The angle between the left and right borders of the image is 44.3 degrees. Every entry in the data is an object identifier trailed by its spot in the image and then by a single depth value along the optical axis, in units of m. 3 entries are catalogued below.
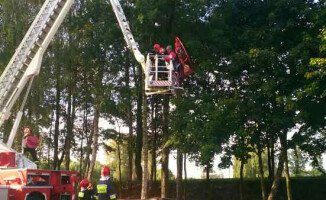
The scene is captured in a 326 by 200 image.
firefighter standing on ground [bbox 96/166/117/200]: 7.49
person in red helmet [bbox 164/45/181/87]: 11.03
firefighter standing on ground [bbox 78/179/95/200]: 8.81
